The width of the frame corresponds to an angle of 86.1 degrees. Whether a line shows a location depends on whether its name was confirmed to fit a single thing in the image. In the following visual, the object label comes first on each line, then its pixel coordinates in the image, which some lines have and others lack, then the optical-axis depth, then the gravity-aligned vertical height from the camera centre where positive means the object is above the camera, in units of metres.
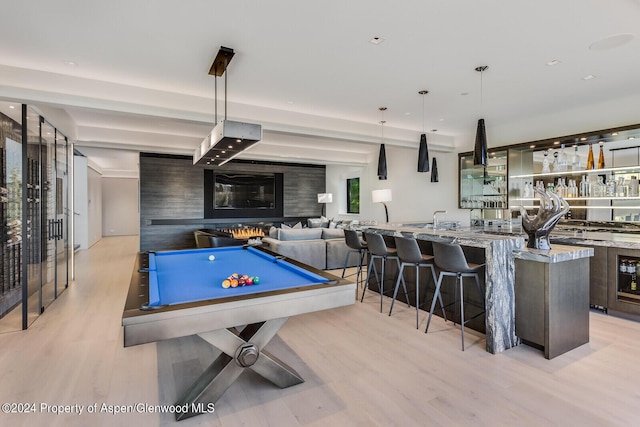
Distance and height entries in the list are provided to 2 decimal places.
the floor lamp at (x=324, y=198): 10.96 +0.38
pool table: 1.81 -0.56
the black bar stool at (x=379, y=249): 4.38 -0.51
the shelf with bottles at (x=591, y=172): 4.96 +0.61
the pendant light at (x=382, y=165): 6.21 +0.83
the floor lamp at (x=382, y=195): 7.91 +0.34
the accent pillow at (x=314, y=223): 9.03 -0.35
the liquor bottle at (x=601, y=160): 5.34 +0.78
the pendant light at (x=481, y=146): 4.27 +0.80
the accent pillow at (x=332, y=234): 6.93 -0.49
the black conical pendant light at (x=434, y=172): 7.90 +0.87
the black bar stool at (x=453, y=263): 3.34 -0.53
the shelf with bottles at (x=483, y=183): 6.70 +0.57
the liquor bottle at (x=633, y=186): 4.84 +0.33
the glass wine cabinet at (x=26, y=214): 3.91 -0.05
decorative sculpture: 3.29 -0.09
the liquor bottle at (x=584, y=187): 5.43 +0.36
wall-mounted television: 10.11 +0.48
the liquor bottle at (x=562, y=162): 5.80 +0.82
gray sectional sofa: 6.38 -0.67
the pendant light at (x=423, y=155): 5.43 +0.87
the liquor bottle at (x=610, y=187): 5.07 +0.34
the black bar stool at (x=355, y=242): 4.91 -0.46
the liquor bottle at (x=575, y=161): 5.65 +0.82
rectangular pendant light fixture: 3.20 +0.72
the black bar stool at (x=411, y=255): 3.83 -0.52
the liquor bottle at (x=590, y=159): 5.48 +0.81
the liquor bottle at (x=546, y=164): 6.05 +0.81
